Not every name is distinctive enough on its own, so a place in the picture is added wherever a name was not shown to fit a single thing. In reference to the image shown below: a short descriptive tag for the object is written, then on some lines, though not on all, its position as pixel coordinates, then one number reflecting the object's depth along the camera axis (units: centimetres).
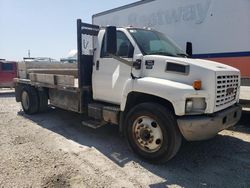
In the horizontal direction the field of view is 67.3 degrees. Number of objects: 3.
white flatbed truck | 285
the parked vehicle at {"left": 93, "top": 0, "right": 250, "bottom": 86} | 438
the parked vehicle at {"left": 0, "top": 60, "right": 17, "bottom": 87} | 1024
